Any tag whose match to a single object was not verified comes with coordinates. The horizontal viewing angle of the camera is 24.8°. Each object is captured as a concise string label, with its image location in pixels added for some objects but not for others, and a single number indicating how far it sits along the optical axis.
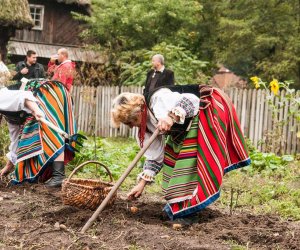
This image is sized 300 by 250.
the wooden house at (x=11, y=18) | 18.30
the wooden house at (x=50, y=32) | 25.62
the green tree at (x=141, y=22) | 21.75
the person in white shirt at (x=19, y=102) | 6.57
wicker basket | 5.60
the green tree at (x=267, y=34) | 22.72
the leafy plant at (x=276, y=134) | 11.24
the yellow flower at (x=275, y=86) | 8.28
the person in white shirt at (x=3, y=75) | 7.93
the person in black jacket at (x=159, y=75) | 11.88
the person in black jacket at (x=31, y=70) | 12.31
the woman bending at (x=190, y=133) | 5.19
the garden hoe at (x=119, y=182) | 4.96
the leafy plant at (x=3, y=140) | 9.26
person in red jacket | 10.62
